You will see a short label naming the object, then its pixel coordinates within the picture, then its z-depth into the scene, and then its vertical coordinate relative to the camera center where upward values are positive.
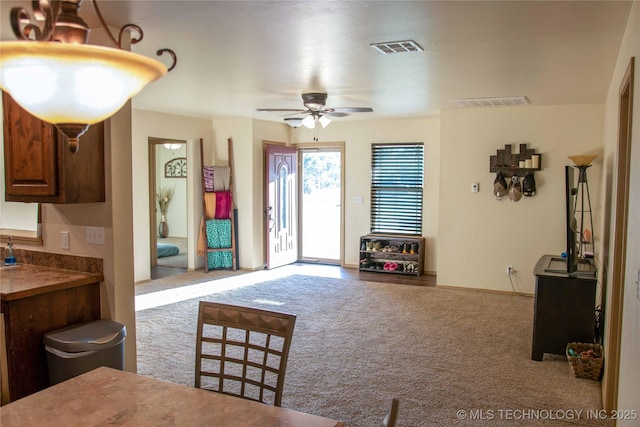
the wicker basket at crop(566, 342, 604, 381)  3.55 -1.27
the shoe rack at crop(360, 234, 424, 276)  7.33 -0.95
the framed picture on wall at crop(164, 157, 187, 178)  10.06 +0.47
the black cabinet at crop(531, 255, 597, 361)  3.82 -0.95
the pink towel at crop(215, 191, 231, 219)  7.45 -0.20
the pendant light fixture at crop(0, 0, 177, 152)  1.10 +0.28
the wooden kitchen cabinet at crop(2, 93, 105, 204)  2.75 +0.16
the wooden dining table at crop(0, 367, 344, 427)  1.46 -0.69
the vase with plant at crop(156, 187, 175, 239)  10.28 -0.26
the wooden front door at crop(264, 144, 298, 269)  7.70 -0.23
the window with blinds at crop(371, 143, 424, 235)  7.58 +0.08
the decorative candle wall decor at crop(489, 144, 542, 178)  6.00 +0.39
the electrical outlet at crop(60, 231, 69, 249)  3.12 -0.32
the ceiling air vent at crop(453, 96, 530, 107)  5.49 +1.07
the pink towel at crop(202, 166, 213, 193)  7.37 +0.20
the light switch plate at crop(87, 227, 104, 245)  2.97 -0.28
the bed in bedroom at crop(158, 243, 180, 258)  8.71 -1.08
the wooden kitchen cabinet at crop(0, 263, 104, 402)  2.59 -0.70
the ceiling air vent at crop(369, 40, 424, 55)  3.20 +0.98
